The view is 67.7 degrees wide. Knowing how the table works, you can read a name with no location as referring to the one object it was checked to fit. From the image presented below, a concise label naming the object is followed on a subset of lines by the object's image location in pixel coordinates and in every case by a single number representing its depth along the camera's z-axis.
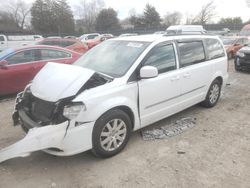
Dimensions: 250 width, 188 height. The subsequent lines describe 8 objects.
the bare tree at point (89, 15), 48.16
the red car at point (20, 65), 4.76
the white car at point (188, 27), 11.79
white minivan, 2.36
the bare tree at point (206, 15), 44.49
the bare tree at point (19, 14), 45.93
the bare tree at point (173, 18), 49.28
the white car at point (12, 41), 14.31
